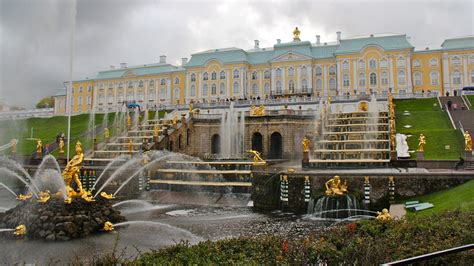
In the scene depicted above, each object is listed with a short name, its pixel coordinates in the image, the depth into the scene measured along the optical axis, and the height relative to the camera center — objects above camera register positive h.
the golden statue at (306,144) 28.73 +0.71
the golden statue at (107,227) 16.58 -3.11
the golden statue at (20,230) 15.42 -3.03
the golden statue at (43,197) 16.27 -1.83
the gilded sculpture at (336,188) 20.42 -1.81
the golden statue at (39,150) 42.24 +0.36
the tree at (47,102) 108.69 +14.98
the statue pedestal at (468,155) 26.08 -0.08
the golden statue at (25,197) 16.99 -1.90
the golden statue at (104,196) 18.09 -1.97
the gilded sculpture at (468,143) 26.18 +0.73
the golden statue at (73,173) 16.75 -0.86
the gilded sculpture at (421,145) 27.41 +0.61
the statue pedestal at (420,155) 27.56 -0.09
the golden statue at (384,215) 14.01 -2.23
